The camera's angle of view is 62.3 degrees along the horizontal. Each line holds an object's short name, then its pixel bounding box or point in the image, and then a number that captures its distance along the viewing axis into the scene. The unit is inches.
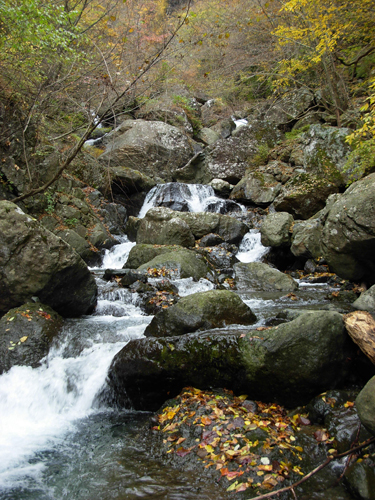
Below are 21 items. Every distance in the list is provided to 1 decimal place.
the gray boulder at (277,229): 435.2
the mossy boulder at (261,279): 346.0
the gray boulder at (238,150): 701.9
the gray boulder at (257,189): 585.0
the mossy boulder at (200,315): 206.4
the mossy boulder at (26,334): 189.6
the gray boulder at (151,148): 668.7
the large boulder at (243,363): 138.0
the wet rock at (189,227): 440.1
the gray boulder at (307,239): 383.6
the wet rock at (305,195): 483.2
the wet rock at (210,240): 459.2
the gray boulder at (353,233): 254.4
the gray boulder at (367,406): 93.1
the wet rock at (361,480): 91.3
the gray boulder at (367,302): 206.3
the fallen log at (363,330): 130.8
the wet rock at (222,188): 660.7
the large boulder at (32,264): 216.5
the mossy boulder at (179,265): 347.6
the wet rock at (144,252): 389.4
